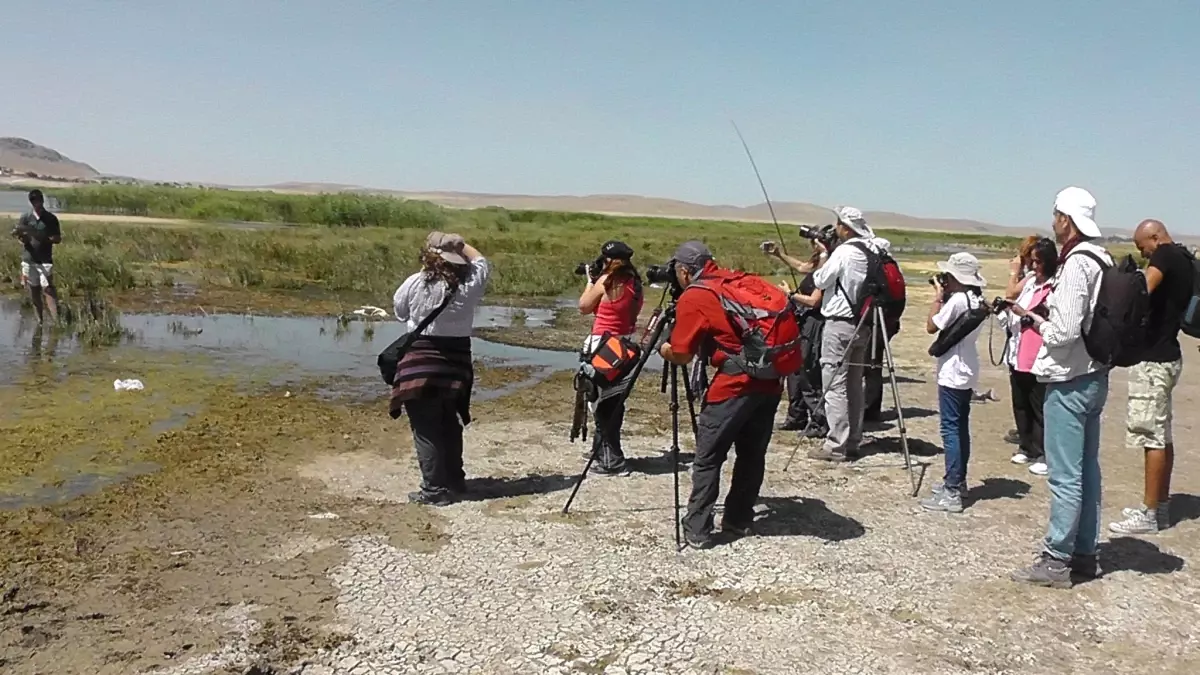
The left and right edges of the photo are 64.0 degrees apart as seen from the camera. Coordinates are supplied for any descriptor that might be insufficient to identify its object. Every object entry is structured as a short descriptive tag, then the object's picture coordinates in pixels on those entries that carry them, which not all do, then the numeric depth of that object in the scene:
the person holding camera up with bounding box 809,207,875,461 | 7.34
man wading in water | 12.96
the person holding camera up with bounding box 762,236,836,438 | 8.49
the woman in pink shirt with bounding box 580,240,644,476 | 6.83
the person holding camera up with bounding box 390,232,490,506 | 6.27
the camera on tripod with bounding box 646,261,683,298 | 5.82
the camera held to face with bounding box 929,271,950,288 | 6.55
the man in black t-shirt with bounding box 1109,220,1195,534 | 5.52
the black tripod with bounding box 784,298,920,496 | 7.11
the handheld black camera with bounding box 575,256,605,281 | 6.90
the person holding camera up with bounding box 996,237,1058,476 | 6.79
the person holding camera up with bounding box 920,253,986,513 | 6.25
